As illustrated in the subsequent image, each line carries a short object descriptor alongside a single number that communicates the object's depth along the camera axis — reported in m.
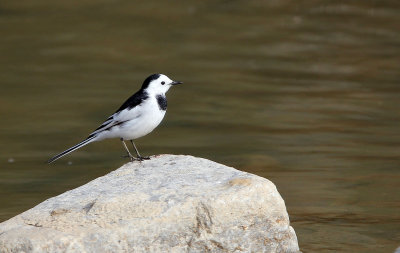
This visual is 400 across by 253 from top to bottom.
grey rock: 14.12
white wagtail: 17.33
